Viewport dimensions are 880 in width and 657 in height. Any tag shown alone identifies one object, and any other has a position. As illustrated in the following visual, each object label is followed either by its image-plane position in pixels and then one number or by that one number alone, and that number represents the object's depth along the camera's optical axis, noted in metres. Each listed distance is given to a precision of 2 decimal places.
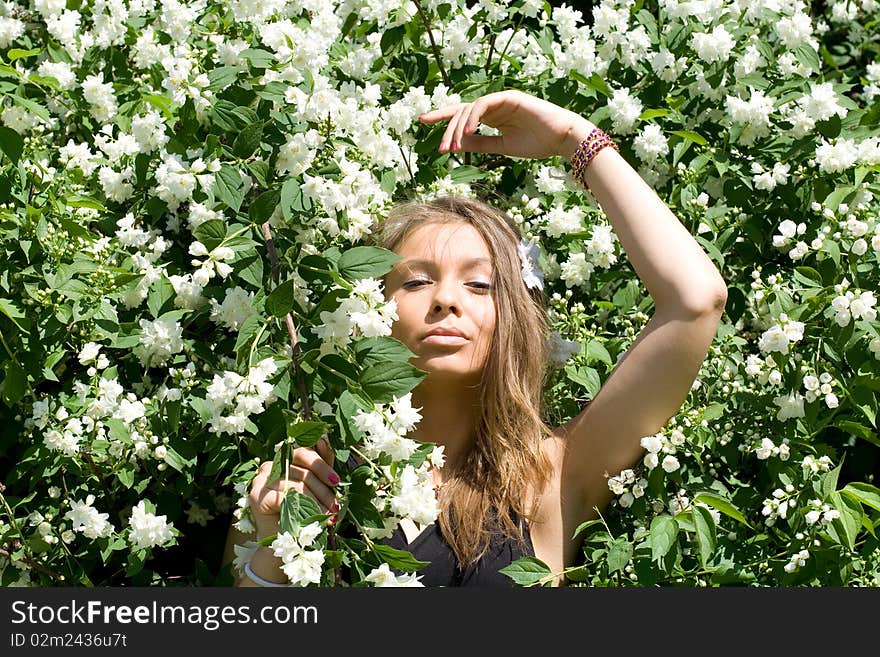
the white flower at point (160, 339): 2.37
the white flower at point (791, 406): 2.46
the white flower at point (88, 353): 2.40
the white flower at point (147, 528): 2.31
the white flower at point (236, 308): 2.24
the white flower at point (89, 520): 2.37
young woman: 2.40
